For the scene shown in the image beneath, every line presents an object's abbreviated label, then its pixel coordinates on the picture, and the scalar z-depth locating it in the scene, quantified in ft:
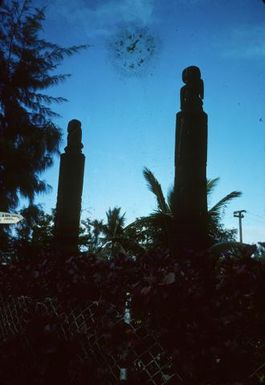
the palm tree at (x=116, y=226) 46.77
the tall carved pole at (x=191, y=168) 20.03
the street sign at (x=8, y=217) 18.81
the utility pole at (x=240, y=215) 145.13
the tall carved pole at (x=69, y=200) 25.96
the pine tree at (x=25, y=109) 56.65
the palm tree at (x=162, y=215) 40.91
